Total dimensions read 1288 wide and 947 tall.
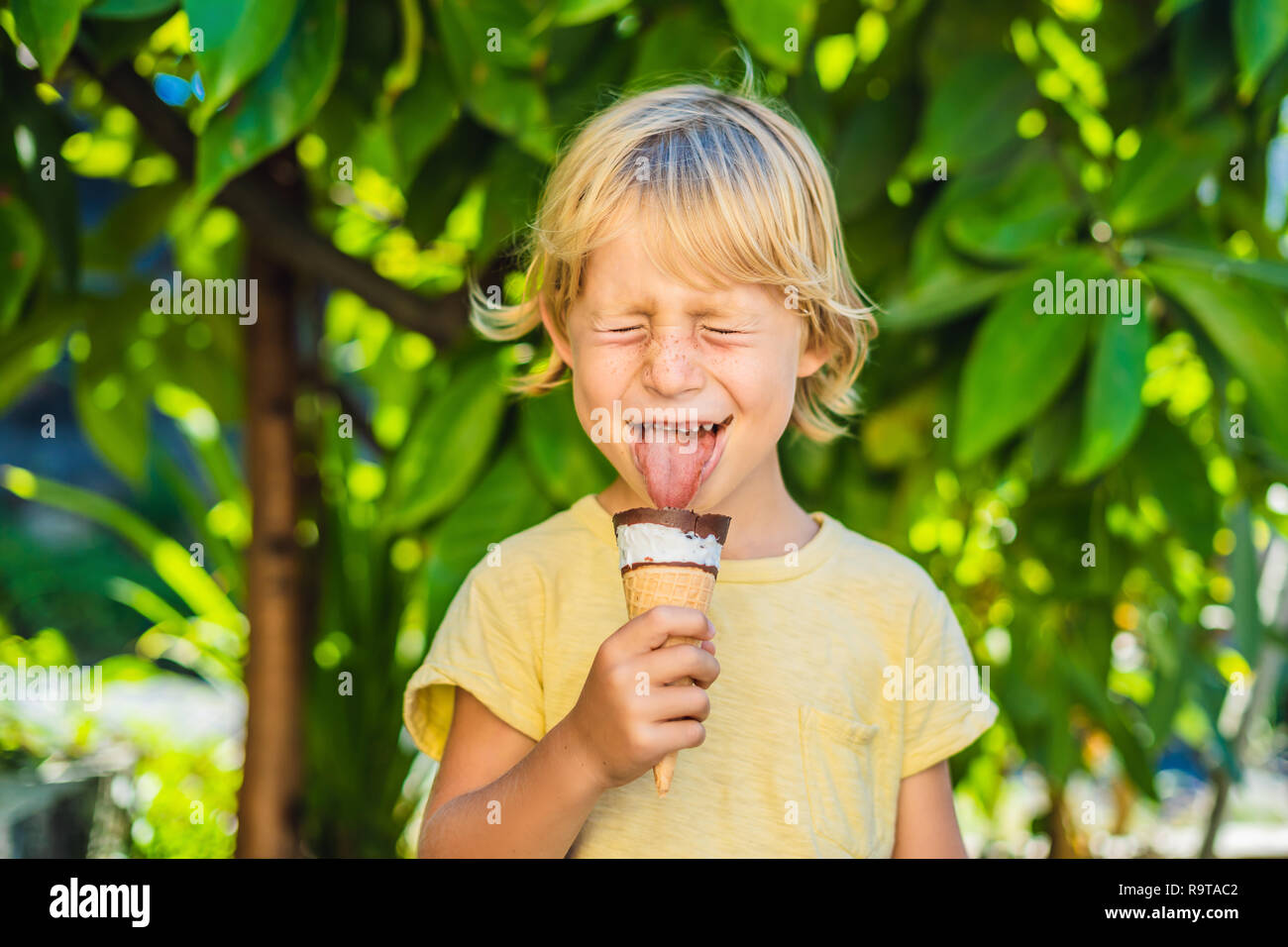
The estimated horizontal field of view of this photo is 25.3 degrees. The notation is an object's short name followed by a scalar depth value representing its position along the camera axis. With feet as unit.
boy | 4.24
